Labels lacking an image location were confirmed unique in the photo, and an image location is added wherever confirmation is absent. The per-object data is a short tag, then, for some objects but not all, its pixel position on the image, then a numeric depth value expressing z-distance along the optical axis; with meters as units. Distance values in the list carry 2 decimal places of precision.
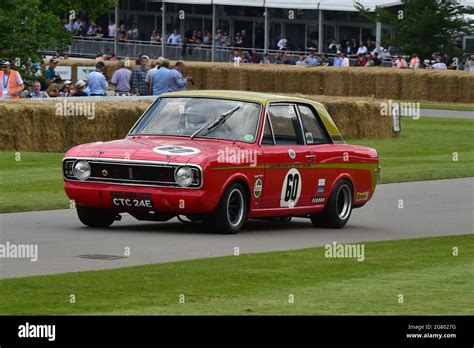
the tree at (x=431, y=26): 61.00
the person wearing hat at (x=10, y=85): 28.05
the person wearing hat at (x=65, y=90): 33.75
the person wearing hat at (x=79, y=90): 31.67
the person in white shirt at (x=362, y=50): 65.11
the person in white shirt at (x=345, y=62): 59.42
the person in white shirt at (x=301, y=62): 62.91
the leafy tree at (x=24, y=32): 33.31
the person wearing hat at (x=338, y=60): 60.62
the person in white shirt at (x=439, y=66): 58.16
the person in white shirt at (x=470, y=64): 58.04
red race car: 15.11
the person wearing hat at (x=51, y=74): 36.34
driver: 16.16
